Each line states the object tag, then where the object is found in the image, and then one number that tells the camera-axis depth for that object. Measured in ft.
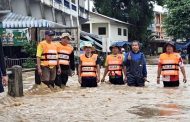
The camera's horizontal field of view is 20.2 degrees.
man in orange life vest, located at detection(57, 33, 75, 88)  47.83
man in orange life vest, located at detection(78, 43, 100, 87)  49.01
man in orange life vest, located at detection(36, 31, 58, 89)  44.65
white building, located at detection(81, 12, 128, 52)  188.81
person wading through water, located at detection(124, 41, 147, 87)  48.73
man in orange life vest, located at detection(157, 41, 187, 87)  48.60
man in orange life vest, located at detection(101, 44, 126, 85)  51.21
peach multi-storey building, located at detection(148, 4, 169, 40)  366.26
